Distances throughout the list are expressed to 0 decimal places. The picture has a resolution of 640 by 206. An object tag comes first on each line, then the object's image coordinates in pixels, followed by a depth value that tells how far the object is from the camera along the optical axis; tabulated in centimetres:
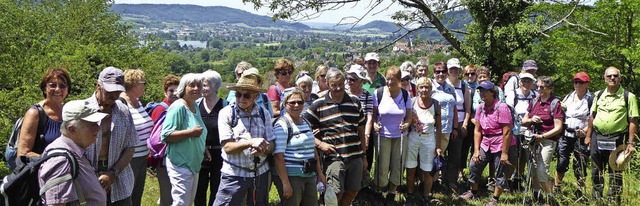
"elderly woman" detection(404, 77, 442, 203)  604
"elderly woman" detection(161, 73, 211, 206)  432
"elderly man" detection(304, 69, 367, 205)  505
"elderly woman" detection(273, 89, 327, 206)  447
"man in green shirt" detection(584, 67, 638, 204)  607
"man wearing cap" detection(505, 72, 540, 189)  655
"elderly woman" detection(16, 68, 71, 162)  357
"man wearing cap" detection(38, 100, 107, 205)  279
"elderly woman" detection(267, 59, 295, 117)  561
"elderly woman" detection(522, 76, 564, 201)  600
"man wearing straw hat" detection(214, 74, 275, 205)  408
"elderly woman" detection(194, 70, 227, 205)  480
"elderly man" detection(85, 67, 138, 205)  369
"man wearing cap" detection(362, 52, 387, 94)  663
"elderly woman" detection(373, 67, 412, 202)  576
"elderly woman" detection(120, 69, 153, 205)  450
